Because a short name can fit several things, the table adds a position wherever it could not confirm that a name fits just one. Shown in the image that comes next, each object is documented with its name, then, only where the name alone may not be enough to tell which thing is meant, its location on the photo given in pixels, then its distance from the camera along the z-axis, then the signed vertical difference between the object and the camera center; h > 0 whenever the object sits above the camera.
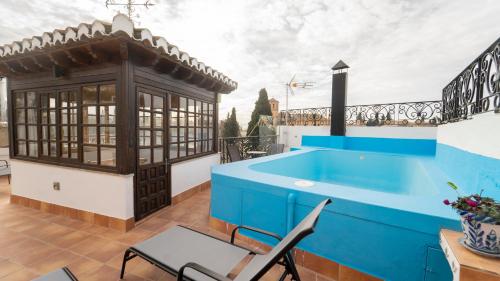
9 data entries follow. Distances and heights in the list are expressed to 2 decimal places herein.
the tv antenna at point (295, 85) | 10.10 +2.43
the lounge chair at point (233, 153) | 4.52 -0.49
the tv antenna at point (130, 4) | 4.60 +3.05
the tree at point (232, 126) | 13.03 +0.36
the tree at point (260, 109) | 12.46 +1.46
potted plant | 1.02 -0.46
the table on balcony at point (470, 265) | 0.94 -0.63
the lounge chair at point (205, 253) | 1.01 -1.01
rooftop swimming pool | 1.47 -0.71
